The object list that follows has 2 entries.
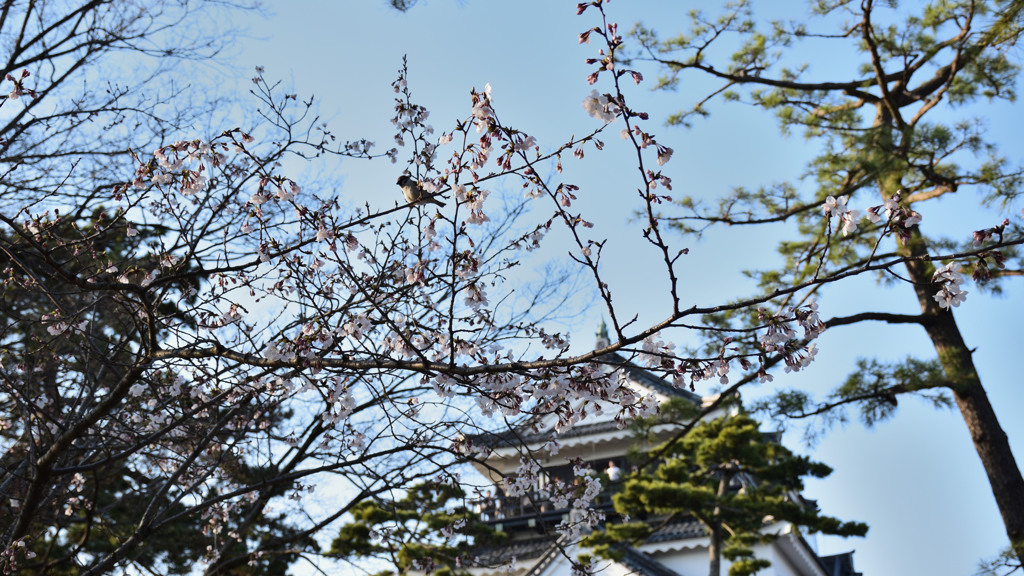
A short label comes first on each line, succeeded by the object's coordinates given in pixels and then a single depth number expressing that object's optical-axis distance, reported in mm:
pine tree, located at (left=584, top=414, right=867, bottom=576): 10102
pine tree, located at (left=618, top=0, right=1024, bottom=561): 7410
